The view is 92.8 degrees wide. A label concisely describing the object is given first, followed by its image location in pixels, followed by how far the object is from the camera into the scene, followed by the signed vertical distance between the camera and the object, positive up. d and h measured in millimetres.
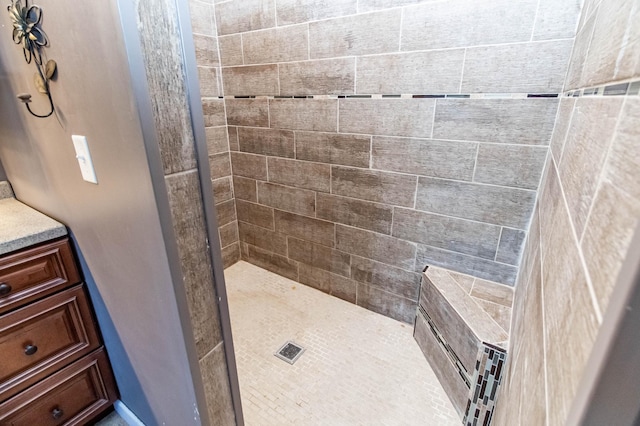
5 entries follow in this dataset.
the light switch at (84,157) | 817 -138
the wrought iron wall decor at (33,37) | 755 +163
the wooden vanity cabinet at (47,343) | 1051 -852
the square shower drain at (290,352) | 1734 -1366
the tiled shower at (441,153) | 451 -169
